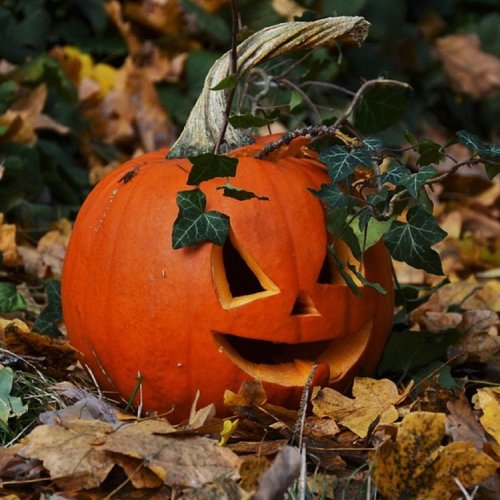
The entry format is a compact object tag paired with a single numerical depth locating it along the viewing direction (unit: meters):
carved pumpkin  1.48
